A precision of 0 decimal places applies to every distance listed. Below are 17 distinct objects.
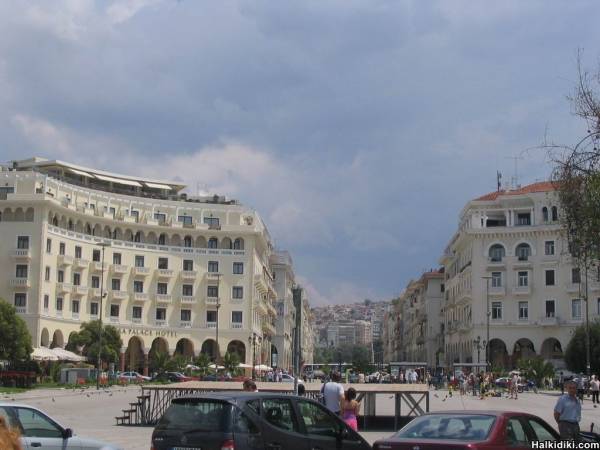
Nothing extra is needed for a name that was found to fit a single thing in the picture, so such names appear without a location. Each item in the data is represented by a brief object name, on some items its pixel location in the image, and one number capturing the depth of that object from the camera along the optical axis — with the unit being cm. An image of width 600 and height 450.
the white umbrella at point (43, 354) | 6449
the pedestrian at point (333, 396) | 1752
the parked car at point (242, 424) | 1184
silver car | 1297
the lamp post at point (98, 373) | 5797
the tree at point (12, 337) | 6019
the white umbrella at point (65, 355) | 6669
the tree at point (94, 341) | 7313
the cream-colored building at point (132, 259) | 7556
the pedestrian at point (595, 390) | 4506
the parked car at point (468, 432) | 1109
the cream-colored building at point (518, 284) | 8150
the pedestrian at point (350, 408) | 1689
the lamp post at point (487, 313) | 8052
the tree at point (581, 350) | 6662
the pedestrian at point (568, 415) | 1495
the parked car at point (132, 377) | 6954
